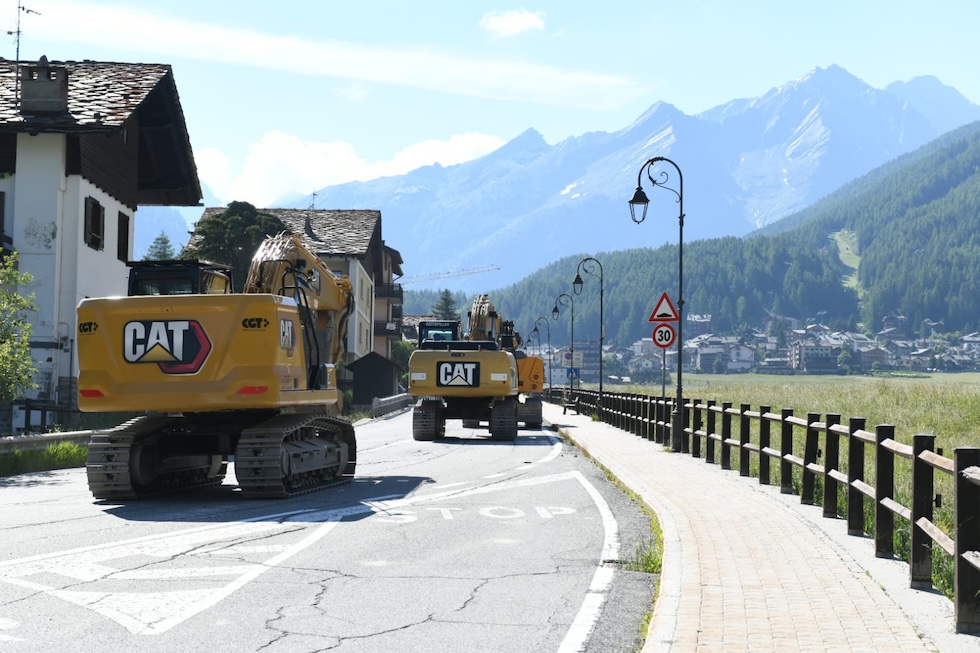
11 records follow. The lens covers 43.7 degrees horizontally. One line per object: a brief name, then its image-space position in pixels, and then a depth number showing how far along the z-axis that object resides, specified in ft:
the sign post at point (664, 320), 92.22
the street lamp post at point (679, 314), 83.71
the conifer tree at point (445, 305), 571.69
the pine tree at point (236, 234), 179.32
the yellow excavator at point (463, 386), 105.29
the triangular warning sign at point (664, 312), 91.97
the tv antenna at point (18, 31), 116.78
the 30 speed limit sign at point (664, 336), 94.02
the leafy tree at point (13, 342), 75.31
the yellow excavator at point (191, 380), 48.73
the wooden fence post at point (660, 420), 94.27
